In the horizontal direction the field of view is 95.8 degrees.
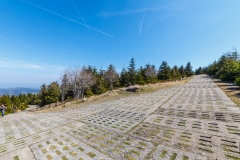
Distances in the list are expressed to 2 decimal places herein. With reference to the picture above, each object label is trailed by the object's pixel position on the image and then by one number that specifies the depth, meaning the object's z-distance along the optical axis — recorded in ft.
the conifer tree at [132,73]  108.99
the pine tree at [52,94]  93.30
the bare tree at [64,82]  79.44
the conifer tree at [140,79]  107.14
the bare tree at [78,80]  77.00
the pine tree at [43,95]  97.59
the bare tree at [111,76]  103.71
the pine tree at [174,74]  132.54
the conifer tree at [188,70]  179.79
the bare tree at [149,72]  115.85
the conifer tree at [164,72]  119.68
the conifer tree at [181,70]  165.98
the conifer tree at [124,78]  110.93
